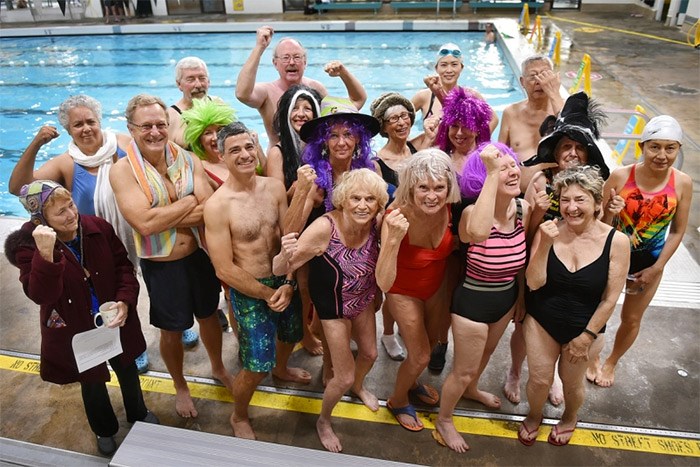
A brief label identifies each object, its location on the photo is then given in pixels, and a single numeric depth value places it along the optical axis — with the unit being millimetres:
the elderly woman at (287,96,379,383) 2895
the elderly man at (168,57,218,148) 3695
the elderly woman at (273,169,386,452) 2531
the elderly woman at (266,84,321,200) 3182
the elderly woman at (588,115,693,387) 2807
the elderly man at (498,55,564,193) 3523
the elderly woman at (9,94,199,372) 3070
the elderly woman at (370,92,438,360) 3215
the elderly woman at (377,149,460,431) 2484
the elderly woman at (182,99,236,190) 2961
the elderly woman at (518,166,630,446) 2469
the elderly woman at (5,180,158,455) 2348
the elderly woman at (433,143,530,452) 2488
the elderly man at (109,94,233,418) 2703
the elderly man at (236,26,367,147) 3668
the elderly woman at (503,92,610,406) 2775
